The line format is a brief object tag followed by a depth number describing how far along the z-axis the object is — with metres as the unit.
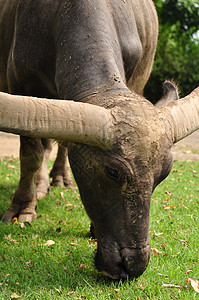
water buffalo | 2.65
